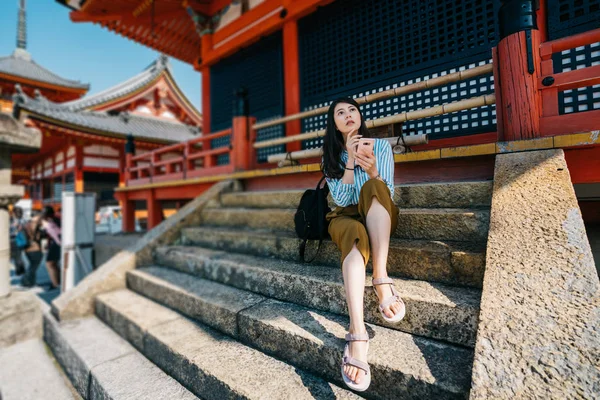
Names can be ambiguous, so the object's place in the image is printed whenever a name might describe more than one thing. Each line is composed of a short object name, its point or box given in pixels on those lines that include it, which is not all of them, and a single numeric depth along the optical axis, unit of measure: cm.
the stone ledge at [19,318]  312
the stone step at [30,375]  231
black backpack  208
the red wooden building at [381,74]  224
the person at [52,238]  598
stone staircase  140
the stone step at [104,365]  185
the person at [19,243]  622
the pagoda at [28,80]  1519
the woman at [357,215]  142
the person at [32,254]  617
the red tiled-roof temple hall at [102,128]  1084
